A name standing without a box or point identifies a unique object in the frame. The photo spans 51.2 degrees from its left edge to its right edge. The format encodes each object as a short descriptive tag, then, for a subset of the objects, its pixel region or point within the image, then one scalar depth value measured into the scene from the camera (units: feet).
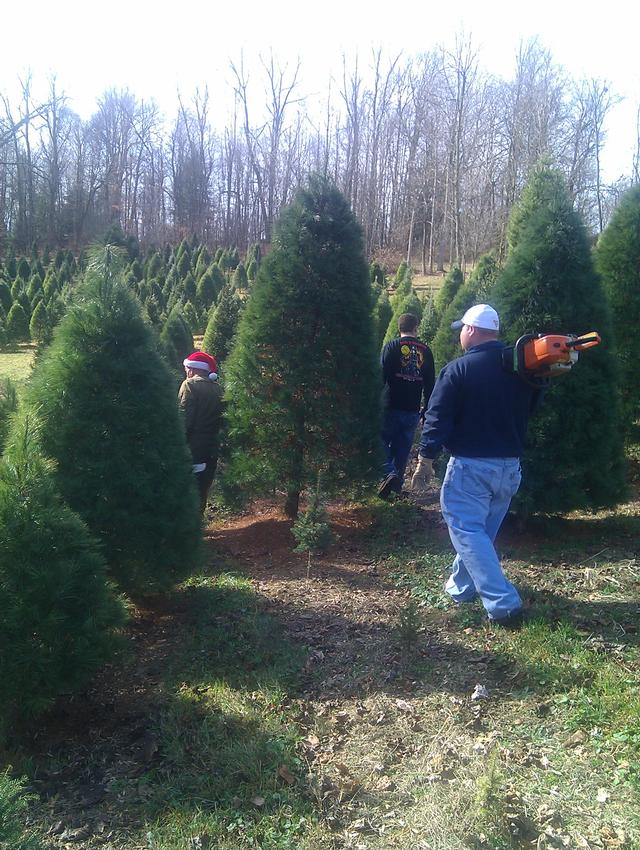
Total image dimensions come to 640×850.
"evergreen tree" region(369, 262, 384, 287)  84.47
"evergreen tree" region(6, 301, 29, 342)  64.90
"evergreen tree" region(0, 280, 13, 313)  75.41
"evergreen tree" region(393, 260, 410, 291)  82.53
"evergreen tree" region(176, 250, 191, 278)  95.76
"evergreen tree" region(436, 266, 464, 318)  60.03
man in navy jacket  13.53
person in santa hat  21.02
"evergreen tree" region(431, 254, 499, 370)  29.38
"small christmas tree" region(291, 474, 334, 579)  17.98
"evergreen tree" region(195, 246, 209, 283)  84.23
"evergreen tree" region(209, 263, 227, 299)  74.51
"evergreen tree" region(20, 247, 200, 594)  13.96
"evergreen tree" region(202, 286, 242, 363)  32.30
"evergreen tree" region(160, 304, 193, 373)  41.83
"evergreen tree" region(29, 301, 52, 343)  61.82
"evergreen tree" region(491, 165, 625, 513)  17.78
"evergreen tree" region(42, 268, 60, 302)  73.72
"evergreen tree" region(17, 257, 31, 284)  101.24
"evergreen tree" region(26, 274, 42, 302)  76.14
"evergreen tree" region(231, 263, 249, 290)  82.84
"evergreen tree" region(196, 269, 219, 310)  72.64
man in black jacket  22.74
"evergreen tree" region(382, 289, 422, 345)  42.22
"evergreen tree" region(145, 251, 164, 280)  92.61
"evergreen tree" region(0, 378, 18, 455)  19.11
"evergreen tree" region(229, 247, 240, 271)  108.88
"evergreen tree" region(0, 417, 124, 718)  10.51
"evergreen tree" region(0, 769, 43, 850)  7.12
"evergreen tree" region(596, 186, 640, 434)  22.17
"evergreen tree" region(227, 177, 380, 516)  19.44
